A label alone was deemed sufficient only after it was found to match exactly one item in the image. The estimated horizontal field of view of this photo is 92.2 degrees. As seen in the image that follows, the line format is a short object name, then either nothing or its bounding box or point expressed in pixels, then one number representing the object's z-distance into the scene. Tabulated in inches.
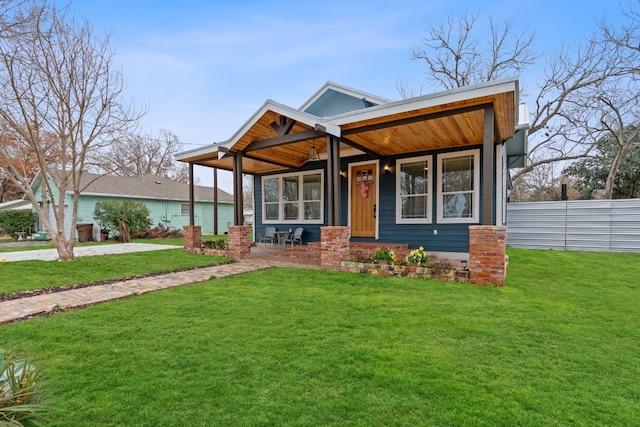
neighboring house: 610.5
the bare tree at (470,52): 641.4
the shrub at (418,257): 224.2
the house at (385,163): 203.6
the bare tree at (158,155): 982.4
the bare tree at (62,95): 251.3
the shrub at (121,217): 521.7
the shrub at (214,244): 332.8
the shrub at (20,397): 59.6
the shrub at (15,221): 611.2
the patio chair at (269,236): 391.9
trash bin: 520.7
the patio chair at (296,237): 369.1
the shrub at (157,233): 572.5
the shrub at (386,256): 231.2
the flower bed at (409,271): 206.7
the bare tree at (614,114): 518.3
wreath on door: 336.2
